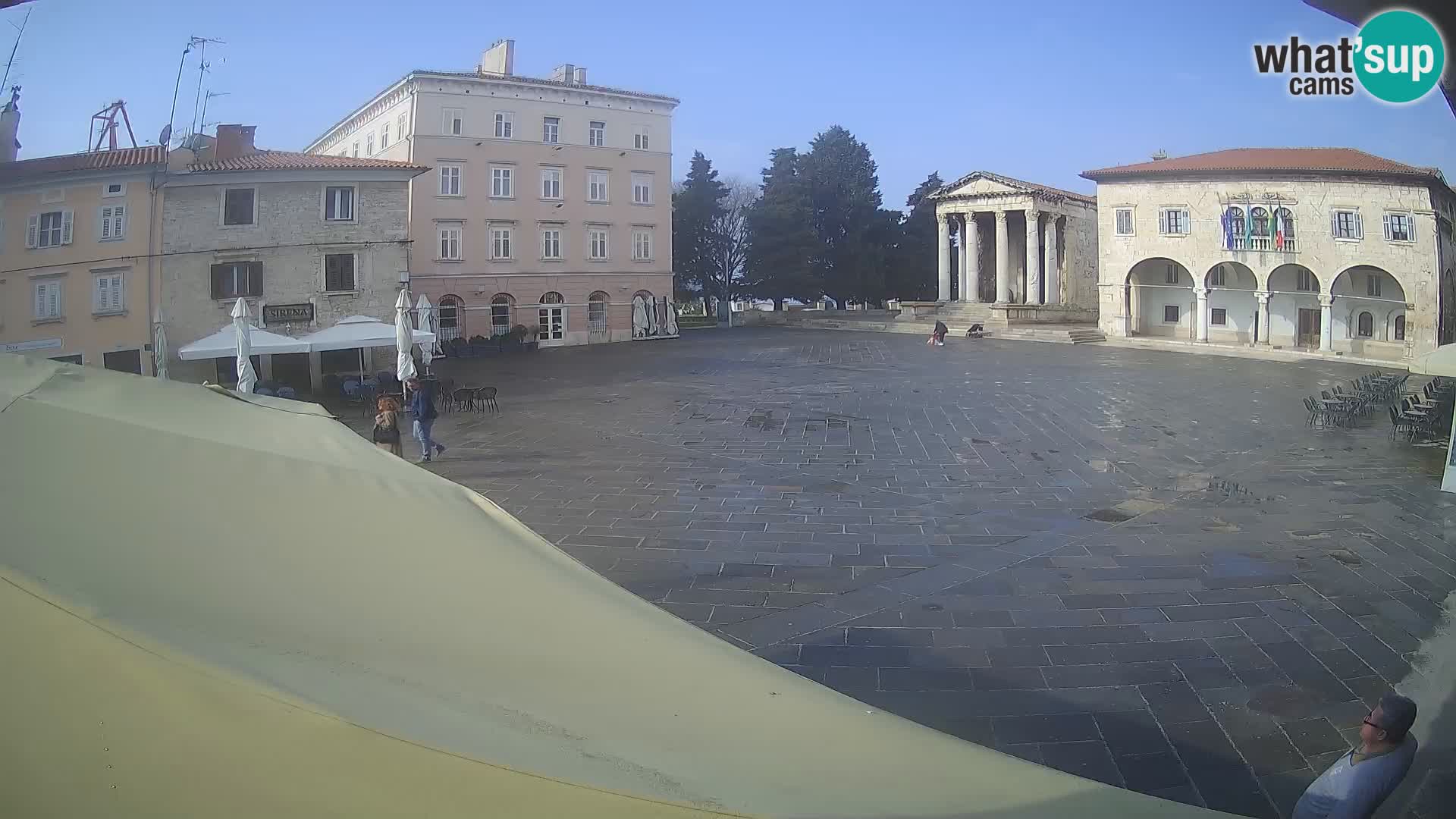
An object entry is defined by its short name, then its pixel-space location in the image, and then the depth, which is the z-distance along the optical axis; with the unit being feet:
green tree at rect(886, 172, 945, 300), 169.99
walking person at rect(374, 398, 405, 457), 24.39
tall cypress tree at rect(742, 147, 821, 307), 158.30
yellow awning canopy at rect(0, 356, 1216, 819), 4.24
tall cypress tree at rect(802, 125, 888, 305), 165.89
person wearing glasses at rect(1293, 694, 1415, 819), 8.61
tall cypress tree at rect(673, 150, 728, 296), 158.10
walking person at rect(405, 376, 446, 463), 31.53
